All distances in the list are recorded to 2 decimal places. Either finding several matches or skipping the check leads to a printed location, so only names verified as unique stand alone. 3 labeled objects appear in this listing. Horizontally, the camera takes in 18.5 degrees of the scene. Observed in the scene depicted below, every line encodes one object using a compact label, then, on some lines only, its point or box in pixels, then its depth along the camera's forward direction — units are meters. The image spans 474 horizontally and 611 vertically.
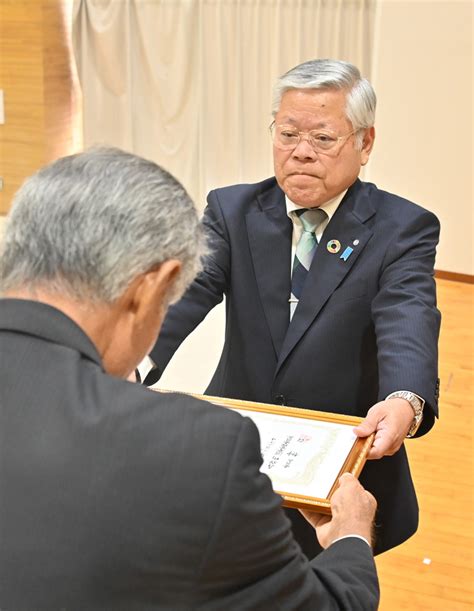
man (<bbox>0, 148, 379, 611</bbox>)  1.60
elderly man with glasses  2.39
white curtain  7.33
